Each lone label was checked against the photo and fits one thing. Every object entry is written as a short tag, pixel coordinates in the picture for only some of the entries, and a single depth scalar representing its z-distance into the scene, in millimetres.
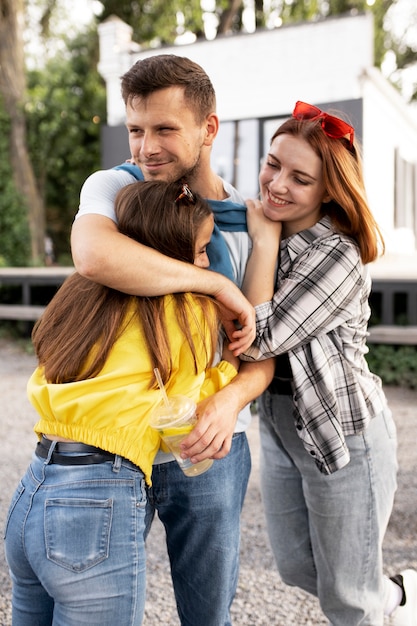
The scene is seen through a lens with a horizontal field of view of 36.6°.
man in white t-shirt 1465
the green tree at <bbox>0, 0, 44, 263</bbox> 12758
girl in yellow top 1311
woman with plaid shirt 1780
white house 10305
